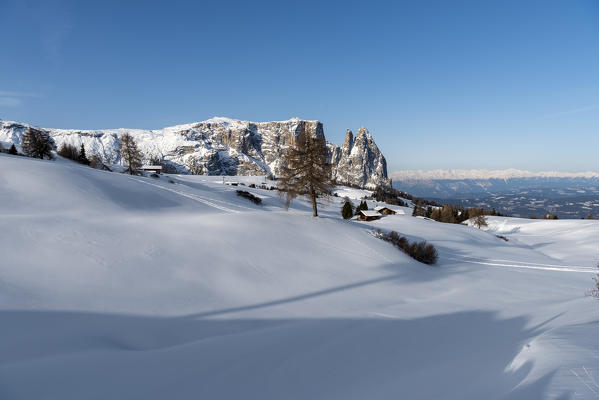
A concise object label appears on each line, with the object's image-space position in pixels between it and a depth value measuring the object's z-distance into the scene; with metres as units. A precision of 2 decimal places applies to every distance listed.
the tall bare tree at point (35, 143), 42.72
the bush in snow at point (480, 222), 71.69
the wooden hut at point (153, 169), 88.69
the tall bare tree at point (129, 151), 47.81
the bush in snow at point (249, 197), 46.12
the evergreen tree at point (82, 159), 57.30
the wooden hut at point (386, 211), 78.62
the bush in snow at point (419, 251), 17.06
